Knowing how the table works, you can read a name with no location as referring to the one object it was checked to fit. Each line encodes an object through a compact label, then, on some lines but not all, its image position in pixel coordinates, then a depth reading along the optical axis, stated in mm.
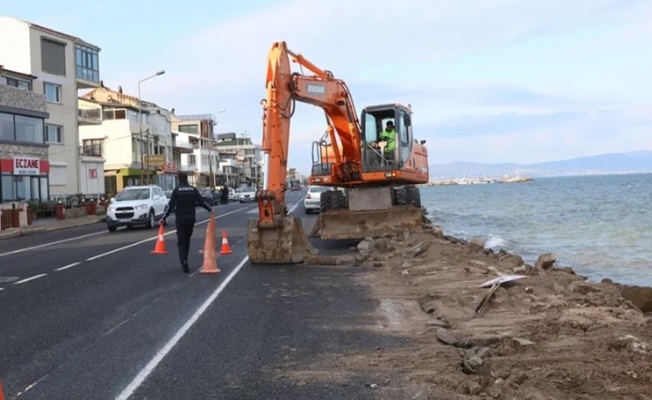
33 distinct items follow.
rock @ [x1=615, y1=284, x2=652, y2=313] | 12555
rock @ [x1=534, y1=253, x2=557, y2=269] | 14969
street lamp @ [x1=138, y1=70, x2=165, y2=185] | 51994
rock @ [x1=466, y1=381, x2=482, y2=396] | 5753
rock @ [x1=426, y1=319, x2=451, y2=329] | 8477
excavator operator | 20234
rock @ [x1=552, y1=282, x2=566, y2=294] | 10533
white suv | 27312
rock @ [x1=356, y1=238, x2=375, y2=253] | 17062
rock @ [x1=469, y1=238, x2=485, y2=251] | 18012
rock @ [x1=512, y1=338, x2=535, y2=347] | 7007
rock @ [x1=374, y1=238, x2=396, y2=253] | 16734
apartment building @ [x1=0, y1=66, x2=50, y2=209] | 38438
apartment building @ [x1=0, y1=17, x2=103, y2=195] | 47625
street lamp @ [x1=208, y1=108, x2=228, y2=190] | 98000
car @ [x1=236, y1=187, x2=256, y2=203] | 68438
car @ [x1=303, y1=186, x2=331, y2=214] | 37678
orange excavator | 17766
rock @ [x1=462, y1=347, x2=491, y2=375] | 6352
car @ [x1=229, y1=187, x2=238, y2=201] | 76738
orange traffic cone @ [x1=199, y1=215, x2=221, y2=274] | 13633
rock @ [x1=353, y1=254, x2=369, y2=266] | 15167
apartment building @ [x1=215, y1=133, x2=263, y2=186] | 154012
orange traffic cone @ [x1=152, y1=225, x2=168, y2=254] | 16734
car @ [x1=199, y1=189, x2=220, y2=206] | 59312
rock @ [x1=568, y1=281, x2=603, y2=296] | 10836
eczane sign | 38500
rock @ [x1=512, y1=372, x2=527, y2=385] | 5907
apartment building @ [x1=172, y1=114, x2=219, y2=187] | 100375
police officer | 13922
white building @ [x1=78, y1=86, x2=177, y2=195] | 68625
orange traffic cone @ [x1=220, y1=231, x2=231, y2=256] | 16811
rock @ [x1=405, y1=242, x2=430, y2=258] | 15501
